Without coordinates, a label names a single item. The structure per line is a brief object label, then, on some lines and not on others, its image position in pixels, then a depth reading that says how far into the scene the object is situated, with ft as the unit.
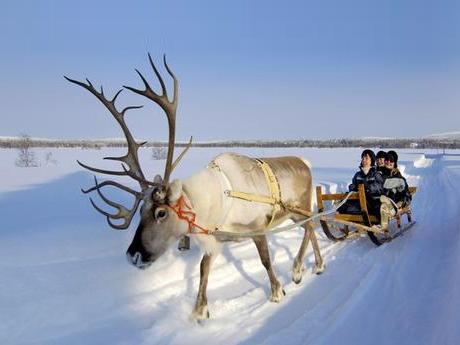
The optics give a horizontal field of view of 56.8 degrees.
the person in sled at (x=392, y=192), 23.89
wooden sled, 22.68
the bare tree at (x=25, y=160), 65.31
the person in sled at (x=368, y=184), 25.01
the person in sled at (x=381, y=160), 29.96
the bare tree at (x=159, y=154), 100.09
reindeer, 13.39
